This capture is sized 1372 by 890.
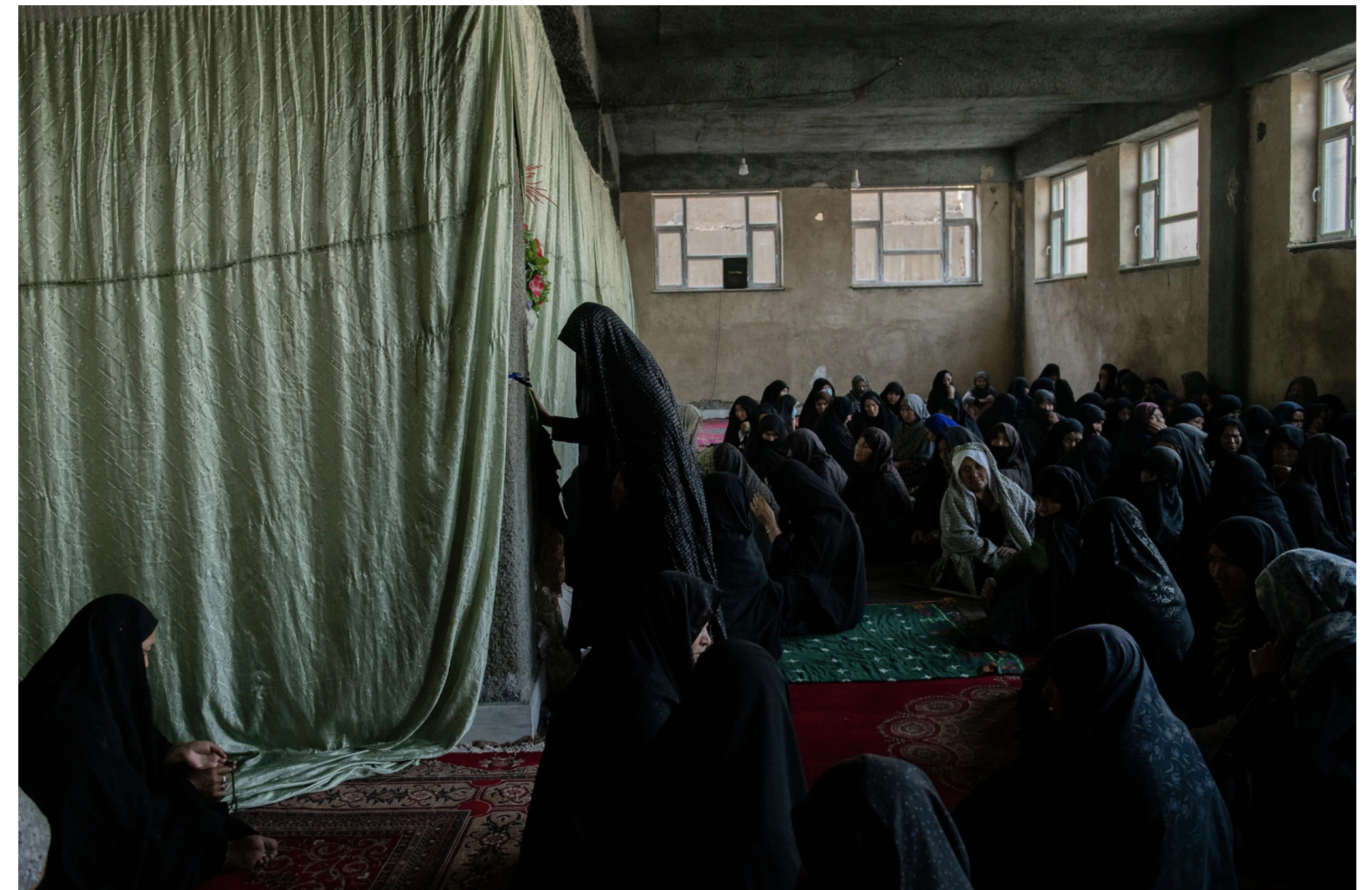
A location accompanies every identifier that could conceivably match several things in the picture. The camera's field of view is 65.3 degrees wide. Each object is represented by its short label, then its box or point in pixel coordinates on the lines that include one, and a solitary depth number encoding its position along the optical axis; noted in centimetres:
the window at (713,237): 1458
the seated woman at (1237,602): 303
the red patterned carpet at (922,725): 317
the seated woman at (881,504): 595
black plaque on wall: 1457
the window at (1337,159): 788
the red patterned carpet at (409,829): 255
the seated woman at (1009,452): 598
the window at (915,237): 1462
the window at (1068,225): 1293
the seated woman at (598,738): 213
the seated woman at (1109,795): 188
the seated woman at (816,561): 452
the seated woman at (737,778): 192
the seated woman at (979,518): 499
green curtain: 310
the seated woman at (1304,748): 222
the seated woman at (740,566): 405
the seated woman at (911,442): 743
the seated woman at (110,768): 221
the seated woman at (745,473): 504
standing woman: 359
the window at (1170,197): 1022
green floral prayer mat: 399
